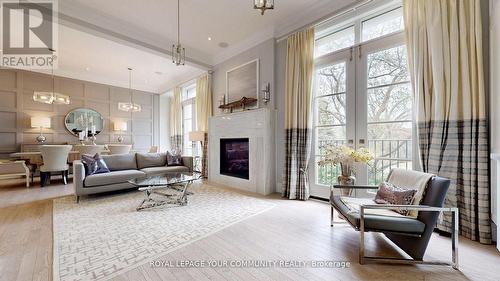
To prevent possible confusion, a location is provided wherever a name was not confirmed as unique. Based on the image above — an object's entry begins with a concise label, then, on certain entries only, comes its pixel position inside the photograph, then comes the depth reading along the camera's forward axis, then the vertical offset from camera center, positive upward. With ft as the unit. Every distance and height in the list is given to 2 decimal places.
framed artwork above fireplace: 16.01 +4.97
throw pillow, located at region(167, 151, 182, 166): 17.56 -1.45
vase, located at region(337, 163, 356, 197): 10.09 -1.81
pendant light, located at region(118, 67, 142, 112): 21.44 +3.83
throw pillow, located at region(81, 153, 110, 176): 12.94 -1.42
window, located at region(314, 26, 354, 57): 11.91 +6.06
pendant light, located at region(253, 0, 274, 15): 6.24 +4.21
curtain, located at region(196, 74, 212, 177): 20.07 +3.55
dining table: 16.37 -1.11
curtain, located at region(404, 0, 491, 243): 7.29 +1.33
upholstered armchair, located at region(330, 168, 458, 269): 5.86 -2.42
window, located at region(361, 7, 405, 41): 10.08 +5.99
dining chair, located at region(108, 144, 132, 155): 20.64 -0.65
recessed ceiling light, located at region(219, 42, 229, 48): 17.04 +8.18
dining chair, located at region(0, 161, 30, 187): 19.14 -2.57
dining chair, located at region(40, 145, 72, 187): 15.83 -1.32
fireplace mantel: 14.10 -0.17
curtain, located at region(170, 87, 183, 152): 25.27 +2.62
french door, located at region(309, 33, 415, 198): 9.92 +1.79
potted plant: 9.54 -0.83
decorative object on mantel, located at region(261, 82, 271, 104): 14.97 +3.57
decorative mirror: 22.39 +2.44
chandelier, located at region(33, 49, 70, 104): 16.72 +3.81
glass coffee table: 10.94 -2.78
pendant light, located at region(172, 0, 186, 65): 11.07 +8.05
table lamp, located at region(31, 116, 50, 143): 19.82 +1.93
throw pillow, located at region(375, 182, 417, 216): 6.68 -1.87
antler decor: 15.92 +3.10
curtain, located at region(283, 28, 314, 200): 12.67 +1.90
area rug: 6.11 -3.55
